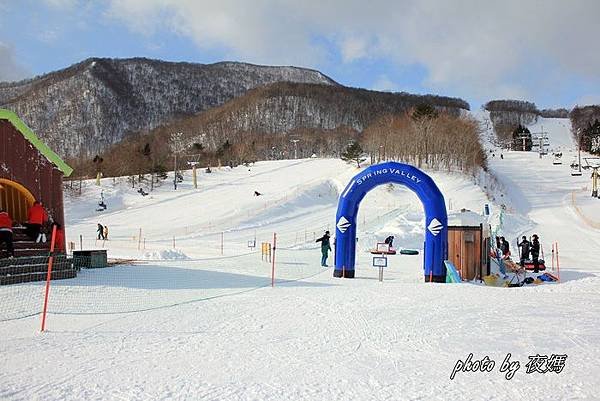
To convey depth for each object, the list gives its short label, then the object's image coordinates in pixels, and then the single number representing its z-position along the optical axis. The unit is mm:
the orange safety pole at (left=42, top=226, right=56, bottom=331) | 7683
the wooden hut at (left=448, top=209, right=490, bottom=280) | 16016
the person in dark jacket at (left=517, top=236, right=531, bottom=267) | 18672
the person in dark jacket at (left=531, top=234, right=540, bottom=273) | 17672
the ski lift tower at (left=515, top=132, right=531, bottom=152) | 127200
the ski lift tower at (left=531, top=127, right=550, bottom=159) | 138200
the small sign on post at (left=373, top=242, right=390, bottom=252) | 19261
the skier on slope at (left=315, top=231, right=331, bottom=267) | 18109
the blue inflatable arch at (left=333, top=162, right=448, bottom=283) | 15023
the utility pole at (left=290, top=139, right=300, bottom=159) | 122812
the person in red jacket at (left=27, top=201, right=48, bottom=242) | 14520
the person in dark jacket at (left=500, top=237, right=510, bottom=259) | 19938
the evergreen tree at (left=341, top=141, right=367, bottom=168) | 63588
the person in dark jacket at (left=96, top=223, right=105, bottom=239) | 32969
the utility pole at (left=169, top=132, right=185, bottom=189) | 93050
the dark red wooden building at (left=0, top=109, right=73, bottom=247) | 14516
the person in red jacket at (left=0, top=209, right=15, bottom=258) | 12453
